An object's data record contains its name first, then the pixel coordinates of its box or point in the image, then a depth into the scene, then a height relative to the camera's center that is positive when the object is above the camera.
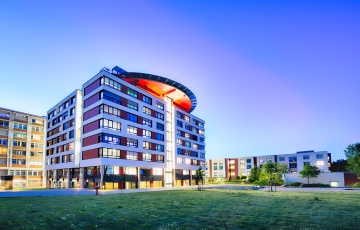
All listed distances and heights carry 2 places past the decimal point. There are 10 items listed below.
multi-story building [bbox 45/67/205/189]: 59.50 +3.68
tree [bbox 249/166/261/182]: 104.62 -10.61
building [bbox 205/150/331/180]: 126.75 -8.19
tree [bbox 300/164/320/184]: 78.56 -7.40
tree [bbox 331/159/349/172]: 136.05 -10.09
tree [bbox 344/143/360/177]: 53.09 -2.00
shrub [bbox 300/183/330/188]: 73.81 -10.71
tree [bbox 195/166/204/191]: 60.44 -5.90
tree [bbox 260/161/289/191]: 53.81 -5.23
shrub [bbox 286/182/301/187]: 77.44 -10.74
